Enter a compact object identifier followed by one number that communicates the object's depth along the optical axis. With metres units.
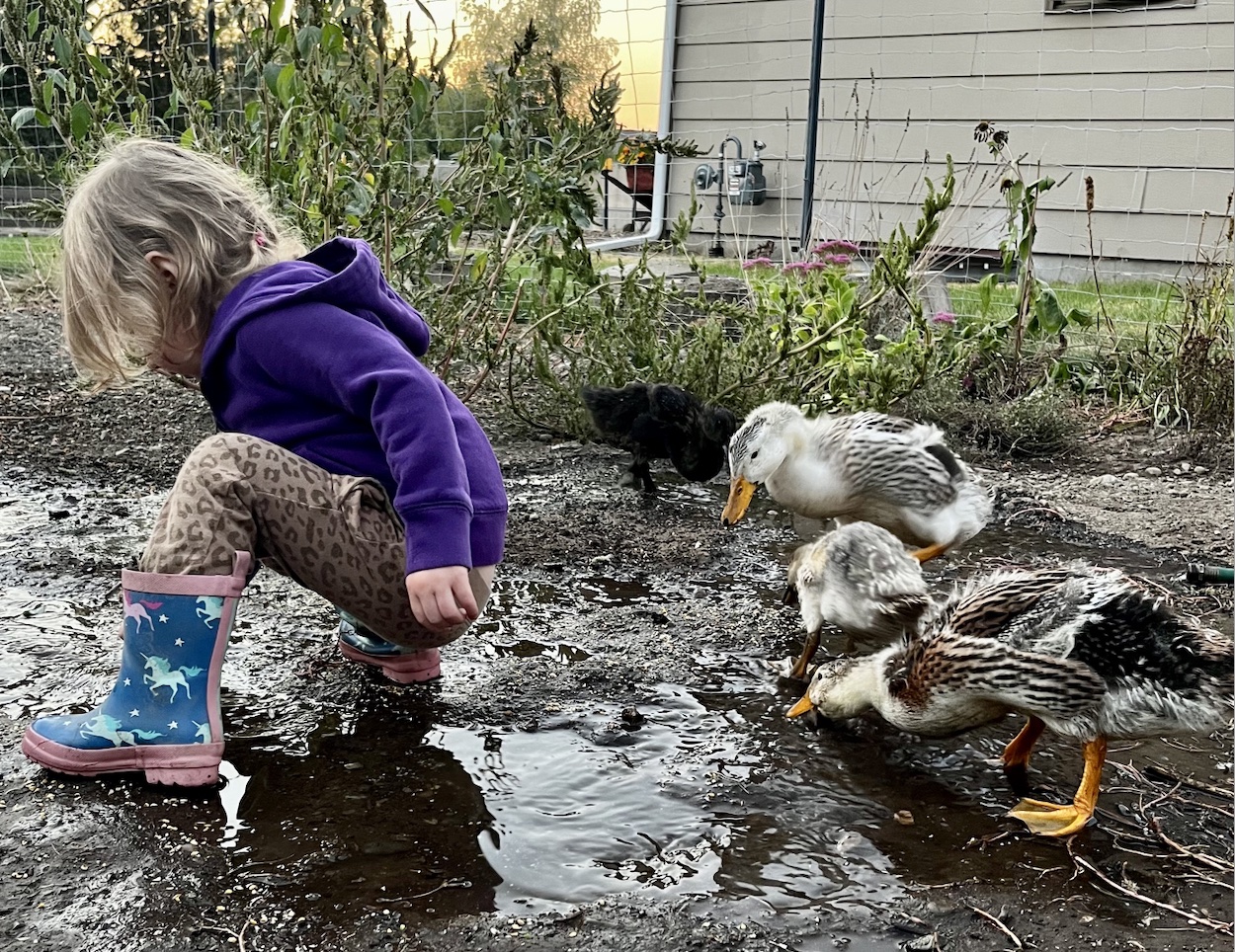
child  2.40
